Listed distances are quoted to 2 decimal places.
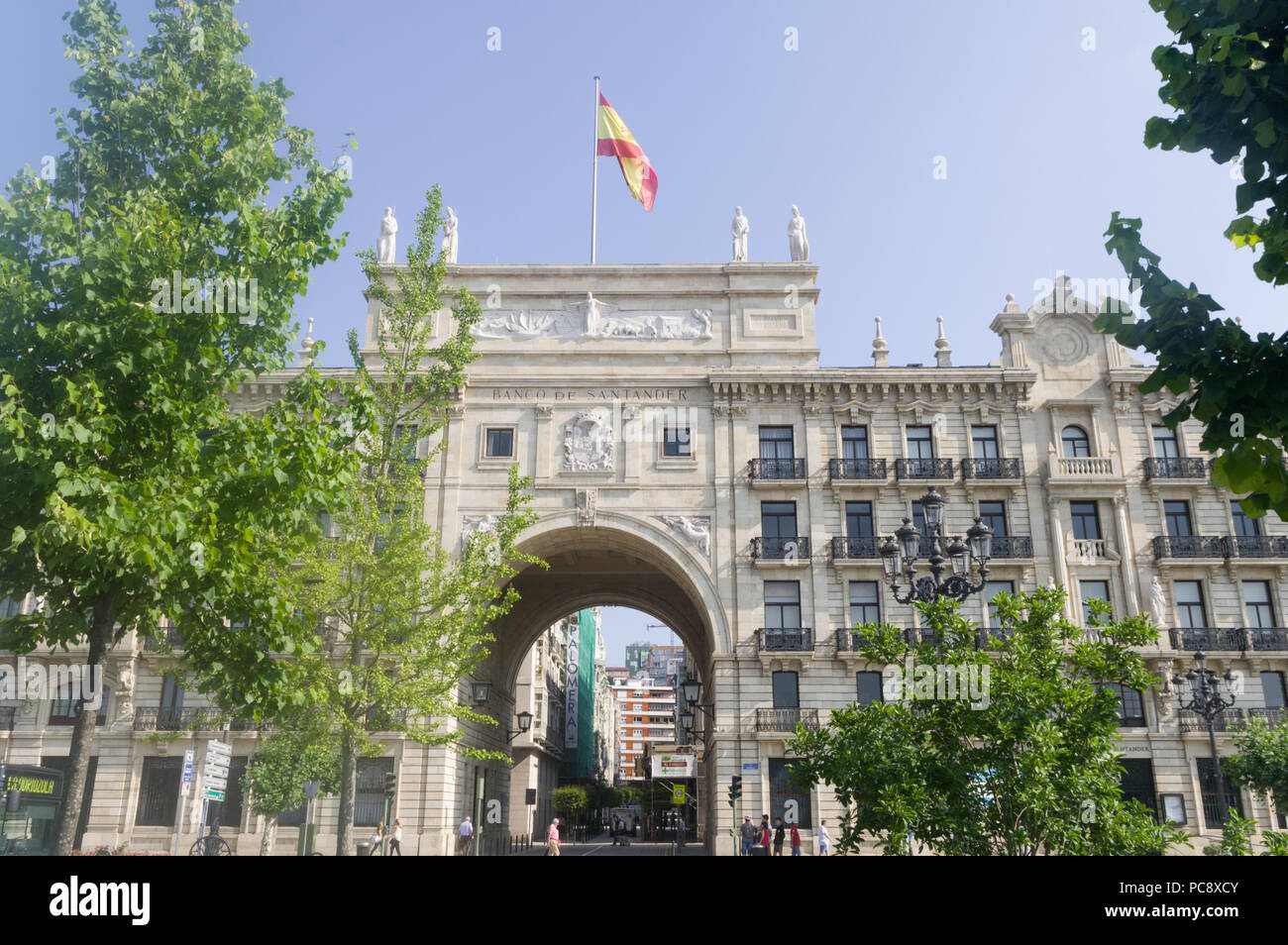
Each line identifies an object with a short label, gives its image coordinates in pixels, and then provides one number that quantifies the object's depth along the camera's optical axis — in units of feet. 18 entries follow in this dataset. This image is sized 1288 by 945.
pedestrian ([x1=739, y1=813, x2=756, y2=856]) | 101.76
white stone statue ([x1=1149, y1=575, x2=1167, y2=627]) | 113.91
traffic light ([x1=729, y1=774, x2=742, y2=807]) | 100.12
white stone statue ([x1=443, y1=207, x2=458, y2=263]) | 127.75
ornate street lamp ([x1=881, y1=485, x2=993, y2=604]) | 57.98
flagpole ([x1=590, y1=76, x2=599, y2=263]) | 126.52
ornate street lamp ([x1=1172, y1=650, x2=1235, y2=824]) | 85.51
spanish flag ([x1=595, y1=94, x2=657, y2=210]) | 125.39
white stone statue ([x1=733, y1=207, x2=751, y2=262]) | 128.98
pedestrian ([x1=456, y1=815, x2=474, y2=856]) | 108.06
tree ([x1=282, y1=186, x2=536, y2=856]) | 65.16
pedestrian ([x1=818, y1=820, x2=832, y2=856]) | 90.13
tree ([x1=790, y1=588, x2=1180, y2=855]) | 30.27
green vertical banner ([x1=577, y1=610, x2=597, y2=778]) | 290.15
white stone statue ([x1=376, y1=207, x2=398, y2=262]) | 129.70
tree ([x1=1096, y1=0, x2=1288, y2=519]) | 18.67
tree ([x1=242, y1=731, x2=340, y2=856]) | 90.63
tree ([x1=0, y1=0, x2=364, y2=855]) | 35.65
